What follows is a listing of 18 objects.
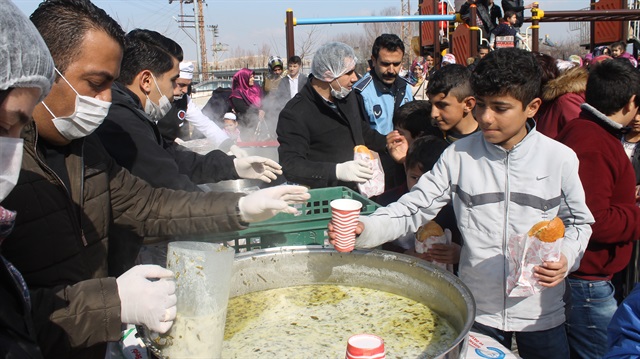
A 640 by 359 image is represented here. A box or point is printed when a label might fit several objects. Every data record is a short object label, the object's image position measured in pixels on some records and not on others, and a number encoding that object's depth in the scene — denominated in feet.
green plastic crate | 7.65
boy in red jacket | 7.86
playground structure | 28.89
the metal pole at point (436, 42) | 41.29
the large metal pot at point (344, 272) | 6.41
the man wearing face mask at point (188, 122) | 13.61
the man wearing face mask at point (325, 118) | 11.27
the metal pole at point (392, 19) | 27.91
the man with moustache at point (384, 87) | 14.37
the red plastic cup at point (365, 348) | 3.81
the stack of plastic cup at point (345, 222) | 6.12
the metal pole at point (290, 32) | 23.69
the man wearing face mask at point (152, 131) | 8.06
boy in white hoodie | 6.97
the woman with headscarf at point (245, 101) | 31.42
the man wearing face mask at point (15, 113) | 3.52
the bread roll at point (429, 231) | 8.05
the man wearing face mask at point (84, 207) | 4.63
